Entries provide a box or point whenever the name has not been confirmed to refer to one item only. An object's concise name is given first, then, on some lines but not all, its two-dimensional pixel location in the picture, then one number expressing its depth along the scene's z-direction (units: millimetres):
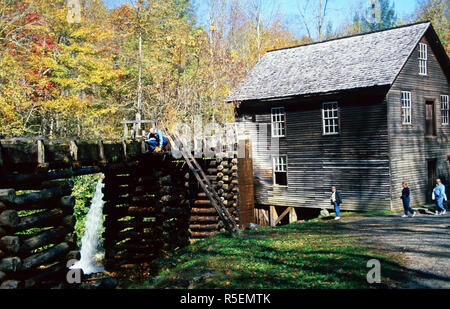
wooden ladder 18859
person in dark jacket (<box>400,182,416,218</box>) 19875
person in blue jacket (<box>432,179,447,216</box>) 20206
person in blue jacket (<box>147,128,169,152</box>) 16958
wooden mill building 22891
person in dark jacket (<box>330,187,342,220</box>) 21848
